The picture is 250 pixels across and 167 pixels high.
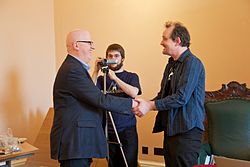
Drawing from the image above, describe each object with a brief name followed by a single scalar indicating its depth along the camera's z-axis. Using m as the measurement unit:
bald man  2.22
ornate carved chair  2.72
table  2.56
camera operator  2.89
